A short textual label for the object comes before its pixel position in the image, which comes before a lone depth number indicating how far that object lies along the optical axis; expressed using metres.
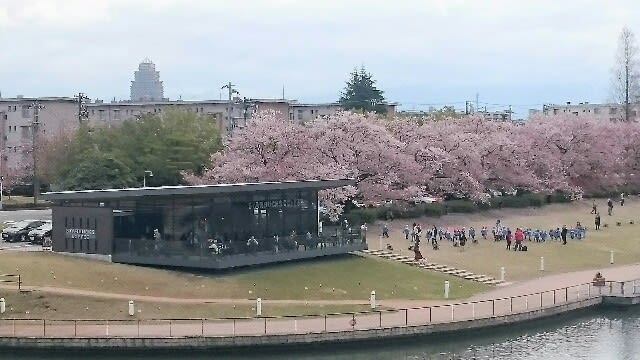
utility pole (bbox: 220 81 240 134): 110.31
